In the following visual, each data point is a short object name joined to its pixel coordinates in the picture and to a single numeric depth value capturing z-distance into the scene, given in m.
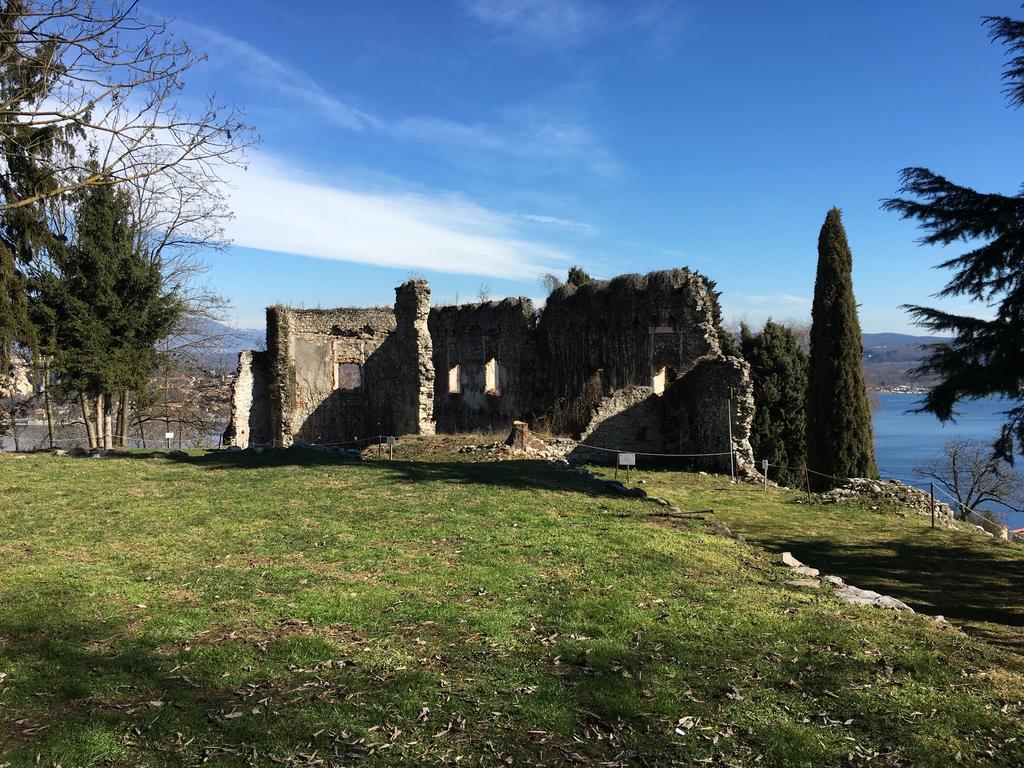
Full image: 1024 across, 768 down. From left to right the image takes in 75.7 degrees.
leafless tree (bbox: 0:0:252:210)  8.06
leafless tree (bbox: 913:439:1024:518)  33.94
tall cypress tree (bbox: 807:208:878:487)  22.09
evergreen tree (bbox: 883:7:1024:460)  8.92
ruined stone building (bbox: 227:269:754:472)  21.91
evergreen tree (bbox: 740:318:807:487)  27.11
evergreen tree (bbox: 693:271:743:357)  28.31
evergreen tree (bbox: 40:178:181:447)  20.36
